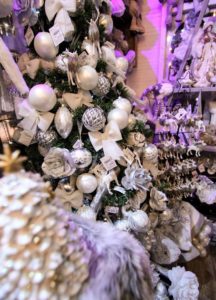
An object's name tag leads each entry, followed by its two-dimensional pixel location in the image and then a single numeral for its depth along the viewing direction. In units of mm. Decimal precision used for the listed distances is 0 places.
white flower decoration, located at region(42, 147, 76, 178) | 842
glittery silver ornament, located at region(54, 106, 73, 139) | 874
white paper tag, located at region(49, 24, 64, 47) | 872
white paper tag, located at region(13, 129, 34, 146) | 890
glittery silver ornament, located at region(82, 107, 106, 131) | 872
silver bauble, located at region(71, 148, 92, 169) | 876
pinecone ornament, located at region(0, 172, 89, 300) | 358
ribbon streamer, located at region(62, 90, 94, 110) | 908
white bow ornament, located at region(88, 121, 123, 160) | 916
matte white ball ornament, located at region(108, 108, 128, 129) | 925
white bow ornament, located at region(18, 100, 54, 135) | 857
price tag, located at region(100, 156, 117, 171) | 912
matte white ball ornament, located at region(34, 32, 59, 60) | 868
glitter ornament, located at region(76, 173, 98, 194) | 899
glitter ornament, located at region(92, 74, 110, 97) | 938
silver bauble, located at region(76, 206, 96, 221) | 876
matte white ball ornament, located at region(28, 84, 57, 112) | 821
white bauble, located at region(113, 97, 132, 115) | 961
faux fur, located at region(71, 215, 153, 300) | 408
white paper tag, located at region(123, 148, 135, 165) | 973
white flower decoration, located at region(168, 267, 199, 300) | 1036
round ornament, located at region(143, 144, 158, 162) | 1042
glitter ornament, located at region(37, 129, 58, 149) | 890
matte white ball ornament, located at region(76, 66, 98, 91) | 892
